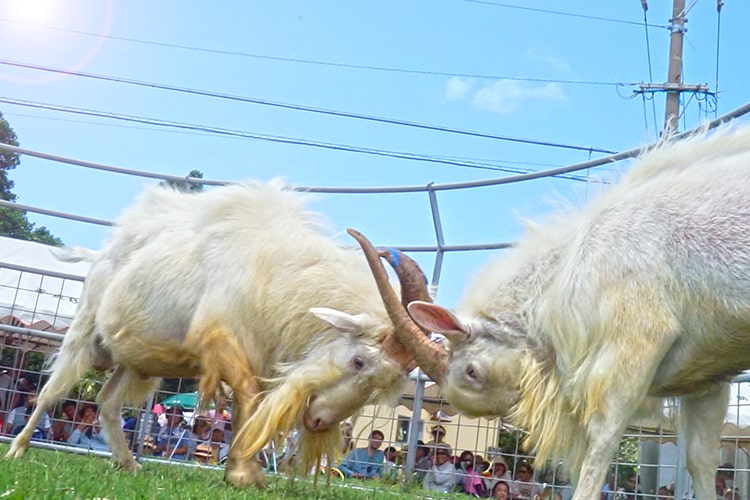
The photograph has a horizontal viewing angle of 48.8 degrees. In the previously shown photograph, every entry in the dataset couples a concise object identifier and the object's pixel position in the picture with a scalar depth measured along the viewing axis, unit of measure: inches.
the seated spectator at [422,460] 307.9
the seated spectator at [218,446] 334.0
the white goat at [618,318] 147.0
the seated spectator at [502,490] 304.9
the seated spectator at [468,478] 314.8
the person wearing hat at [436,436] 308.9
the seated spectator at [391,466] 304.0
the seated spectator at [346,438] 241.7
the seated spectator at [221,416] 319.9
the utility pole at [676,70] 713.6
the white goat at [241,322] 214.1
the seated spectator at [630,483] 273.8
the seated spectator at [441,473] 303.3
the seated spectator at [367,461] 314.6
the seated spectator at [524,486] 288.8
